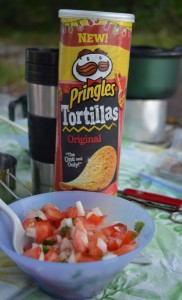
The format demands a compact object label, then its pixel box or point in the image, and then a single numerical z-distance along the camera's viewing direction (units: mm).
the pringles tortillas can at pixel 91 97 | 584
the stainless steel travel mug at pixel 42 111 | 668
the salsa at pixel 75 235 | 463
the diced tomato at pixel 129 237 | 496
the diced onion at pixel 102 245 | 470
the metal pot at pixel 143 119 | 1162
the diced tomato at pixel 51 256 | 457
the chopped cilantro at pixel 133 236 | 500
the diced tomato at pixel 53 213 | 537
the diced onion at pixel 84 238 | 469
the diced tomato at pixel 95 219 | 528
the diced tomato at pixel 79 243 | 463
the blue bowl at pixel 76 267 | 430
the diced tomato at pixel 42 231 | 501
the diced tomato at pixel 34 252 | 461
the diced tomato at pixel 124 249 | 469
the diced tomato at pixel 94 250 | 460
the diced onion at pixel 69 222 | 504
